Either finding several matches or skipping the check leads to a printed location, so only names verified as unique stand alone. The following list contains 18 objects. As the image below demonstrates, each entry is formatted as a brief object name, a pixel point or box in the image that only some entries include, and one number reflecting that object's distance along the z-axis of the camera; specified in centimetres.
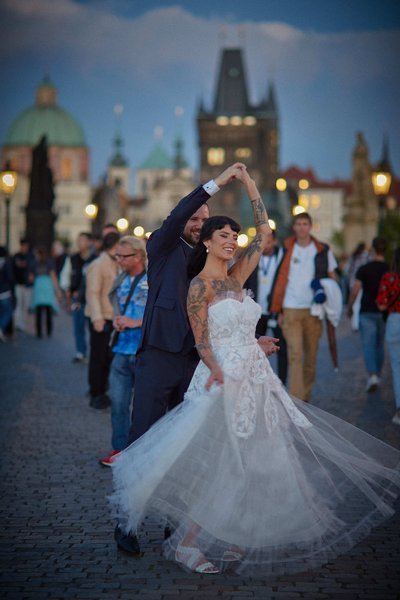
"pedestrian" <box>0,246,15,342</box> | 1856
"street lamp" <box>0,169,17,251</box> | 2461
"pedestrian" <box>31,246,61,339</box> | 2066
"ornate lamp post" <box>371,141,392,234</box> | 2122
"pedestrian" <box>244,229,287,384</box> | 1171
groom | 568
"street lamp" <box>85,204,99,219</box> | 3222
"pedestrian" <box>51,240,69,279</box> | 2382
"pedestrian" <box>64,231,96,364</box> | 1490
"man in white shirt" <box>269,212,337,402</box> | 1060
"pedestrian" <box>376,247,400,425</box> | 988
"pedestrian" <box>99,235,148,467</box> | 803
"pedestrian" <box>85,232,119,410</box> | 1085
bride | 516
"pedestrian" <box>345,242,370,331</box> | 2082
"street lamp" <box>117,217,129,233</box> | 2958
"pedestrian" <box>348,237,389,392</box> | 1249
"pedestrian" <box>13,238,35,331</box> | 2236
